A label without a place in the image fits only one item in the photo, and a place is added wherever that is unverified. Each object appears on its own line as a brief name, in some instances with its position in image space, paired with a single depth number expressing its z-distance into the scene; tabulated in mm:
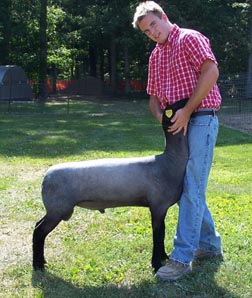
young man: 3922
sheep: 4172
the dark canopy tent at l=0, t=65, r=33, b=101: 28516
